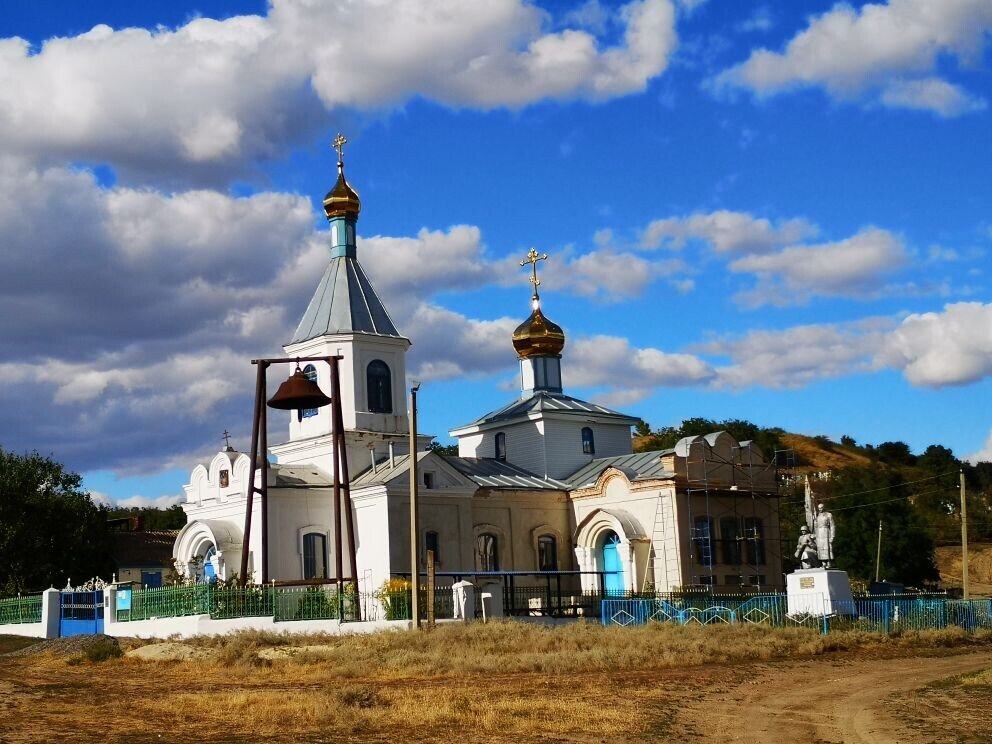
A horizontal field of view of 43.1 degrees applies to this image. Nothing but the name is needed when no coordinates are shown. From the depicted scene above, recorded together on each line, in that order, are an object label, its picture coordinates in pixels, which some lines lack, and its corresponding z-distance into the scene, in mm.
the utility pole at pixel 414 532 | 25609
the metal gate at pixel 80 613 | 30203
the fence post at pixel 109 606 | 29561
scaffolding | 35281
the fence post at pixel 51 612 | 30688
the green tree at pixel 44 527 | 42266
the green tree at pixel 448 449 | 73725
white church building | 33688
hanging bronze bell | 29062
